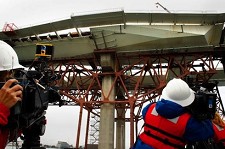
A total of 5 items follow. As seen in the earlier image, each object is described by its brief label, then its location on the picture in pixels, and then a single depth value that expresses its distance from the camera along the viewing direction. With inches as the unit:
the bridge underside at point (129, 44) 430.5
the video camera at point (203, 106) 88.9
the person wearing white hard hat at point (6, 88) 55.2
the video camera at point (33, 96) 58.9
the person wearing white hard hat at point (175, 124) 90.1
